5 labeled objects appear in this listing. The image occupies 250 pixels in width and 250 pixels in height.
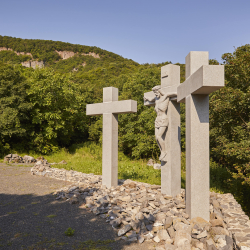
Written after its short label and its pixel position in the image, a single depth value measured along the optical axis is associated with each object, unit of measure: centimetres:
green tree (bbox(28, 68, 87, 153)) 1672
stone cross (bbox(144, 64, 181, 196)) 548
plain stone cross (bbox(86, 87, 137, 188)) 634
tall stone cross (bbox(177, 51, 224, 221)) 383
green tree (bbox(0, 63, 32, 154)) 1451
